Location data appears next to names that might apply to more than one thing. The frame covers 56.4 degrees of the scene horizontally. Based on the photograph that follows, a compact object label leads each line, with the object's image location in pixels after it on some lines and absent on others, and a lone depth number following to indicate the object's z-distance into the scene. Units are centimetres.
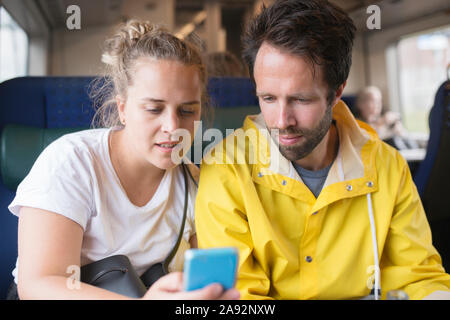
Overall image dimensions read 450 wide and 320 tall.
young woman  106
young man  125
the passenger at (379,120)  487
